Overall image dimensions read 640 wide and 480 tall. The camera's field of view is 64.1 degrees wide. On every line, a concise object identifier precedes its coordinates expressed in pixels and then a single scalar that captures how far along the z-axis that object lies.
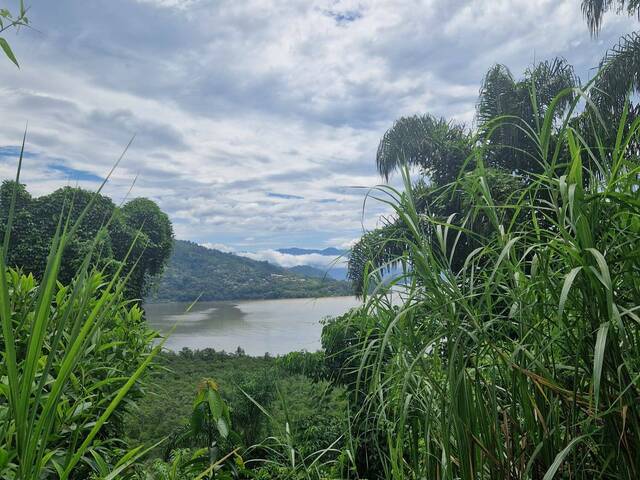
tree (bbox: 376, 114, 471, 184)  9.59
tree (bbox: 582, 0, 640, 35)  6.37
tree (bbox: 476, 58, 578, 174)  8.88
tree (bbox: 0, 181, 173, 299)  13.06
